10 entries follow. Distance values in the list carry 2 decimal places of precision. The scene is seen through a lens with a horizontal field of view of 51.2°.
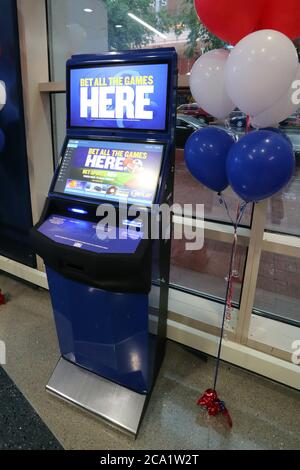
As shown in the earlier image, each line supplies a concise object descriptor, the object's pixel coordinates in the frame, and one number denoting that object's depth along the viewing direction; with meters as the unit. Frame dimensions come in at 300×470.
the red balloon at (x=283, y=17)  1.03
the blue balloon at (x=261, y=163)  1.10
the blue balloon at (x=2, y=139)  2.14
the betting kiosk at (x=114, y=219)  1.29
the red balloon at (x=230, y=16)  1.06
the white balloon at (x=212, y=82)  1.24
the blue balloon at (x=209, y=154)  1.29
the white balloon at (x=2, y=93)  2.01
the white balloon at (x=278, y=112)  1.14
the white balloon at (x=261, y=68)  0.99
